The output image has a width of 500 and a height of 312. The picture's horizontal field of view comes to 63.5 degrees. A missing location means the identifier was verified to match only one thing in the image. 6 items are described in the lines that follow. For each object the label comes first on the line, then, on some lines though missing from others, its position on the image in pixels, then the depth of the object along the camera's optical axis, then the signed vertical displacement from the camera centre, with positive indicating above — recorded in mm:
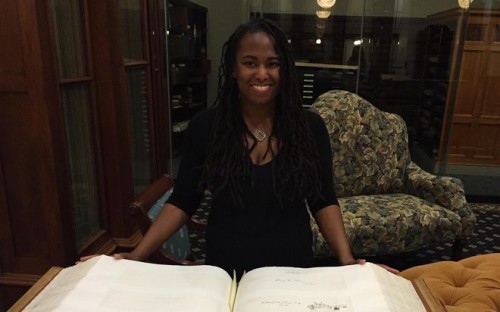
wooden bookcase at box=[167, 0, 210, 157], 4035 -37
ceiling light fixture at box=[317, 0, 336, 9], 4285 +599
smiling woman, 998 -279
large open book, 660 -391
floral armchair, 2348 -825
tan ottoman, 1301 -751
